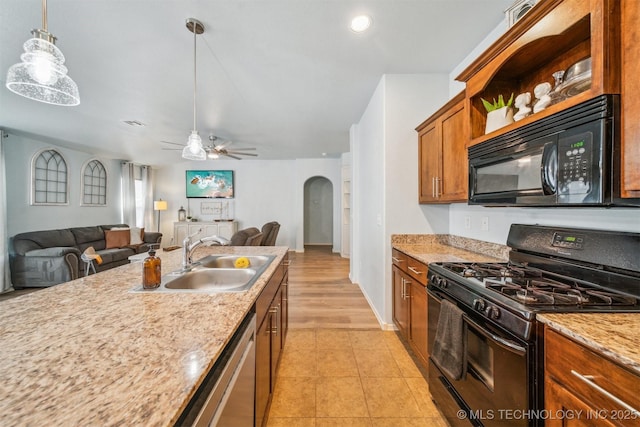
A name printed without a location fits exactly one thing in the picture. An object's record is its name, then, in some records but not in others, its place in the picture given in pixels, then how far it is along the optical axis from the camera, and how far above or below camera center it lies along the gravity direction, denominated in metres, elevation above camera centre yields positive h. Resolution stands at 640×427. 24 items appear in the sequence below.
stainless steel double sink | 1.40 -0.39
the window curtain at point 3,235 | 3.76 -0.35
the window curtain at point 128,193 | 6.18 +0.49
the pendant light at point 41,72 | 1.06 +0.64
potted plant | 1.47 +0.61
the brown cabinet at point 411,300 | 1.80 -0.73
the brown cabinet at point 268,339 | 1.21 -0.75
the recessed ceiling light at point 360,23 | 1.79 +1.42
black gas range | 0.92 -0.36
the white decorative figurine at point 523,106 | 1.37 +0.61
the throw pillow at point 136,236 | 5.43 -0.53
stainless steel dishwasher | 0.60 -0.53
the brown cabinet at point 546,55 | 0.91 +0.85
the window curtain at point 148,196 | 6.74 +0.45
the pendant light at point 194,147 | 1.93 +0.58
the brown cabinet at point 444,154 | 1.87 +0.50
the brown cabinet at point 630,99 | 0.85 +0.40
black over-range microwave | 0.91 +0.24
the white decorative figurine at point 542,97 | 1.24 +0.60
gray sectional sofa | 3.78 -0.76
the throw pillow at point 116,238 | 5.12 -0.55
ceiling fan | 4.24 +1.12
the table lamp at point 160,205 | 6.66 +0.20
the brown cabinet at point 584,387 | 0.64 -0.51
